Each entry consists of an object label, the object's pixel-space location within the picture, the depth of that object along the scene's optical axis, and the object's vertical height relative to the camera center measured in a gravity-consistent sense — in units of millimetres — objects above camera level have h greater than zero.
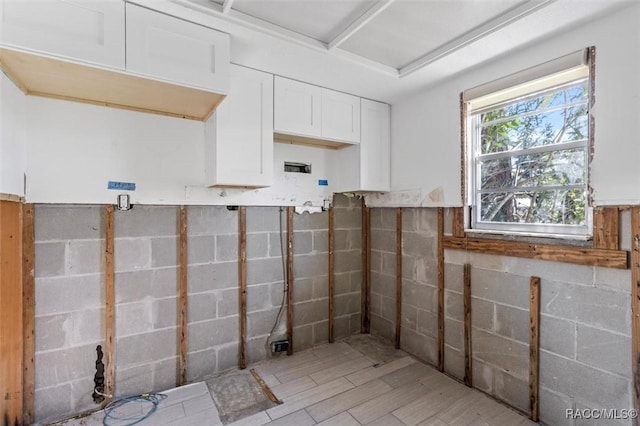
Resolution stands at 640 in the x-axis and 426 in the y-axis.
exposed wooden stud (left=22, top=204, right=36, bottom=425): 1986 -632
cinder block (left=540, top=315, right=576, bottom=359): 1940 -810
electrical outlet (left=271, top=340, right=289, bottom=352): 2943 -1288
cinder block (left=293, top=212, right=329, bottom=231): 3107 -90
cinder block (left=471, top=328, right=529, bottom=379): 2176 -1055
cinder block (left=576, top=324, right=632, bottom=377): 1720 -811
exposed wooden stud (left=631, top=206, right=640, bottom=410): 1670 -500
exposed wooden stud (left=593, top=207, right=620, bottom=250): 1740 -95
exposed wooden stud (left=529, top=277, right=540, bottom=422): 2090 -934
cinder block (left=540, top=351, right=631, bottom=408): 1749 -1040
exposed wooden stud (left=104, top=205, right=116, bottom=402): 2229 -678
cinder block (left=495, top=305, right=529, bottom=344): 2162 -807
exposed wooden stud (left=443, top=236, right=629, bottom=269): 1749 -266
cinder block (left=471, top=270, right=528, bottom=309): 2182 -566
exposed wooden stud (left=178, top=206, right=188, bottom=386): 2492 -696
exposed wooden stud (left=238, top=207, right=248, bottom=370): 2762 -556
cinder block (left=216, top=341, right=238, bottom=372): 2678 -1274
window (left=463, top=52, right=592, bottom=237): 1972 +441
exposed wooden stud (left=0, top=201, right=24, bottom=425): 1805 -618
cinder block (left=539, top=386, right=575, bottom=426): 1959 -1286
